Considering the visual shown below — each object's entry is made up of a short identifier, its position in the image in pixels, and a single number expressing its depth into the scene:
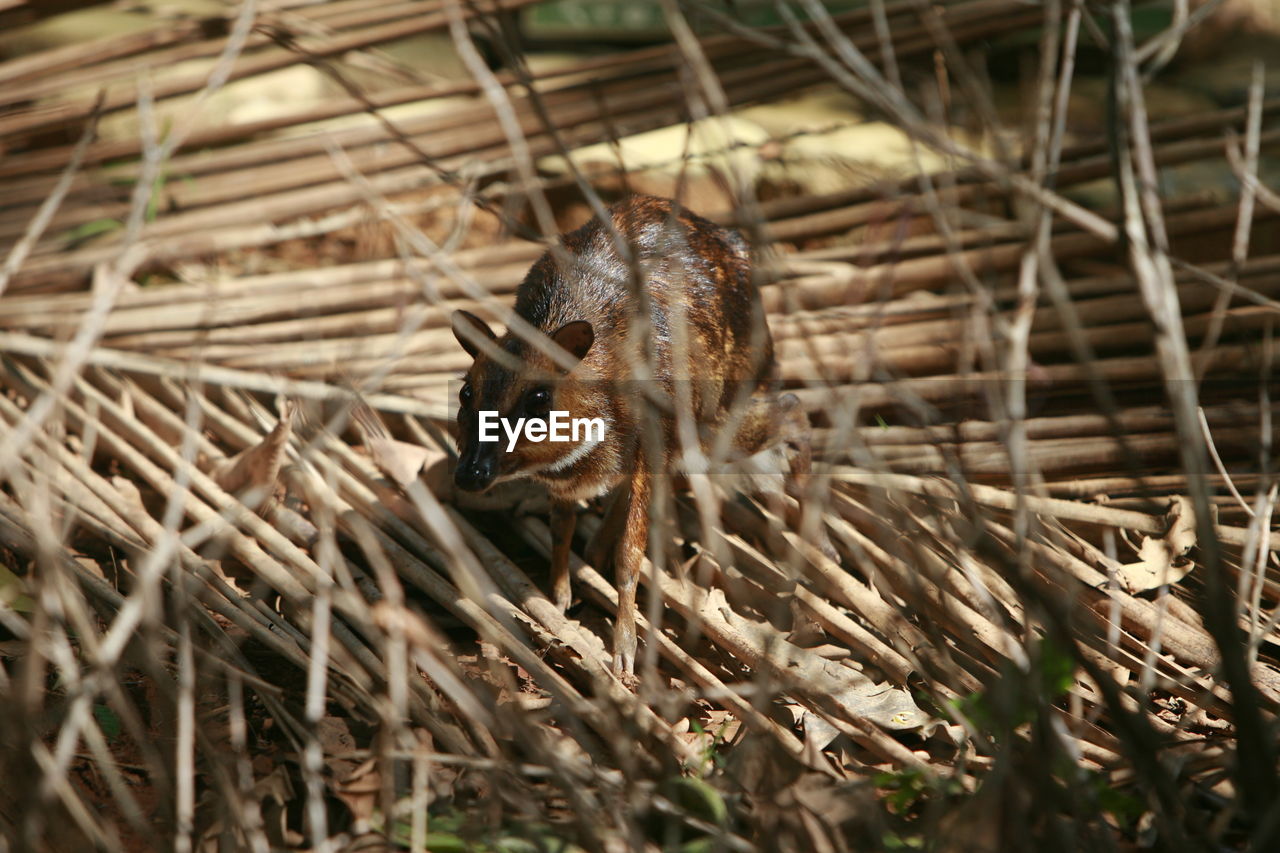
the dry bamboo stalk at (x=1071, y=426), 4.51
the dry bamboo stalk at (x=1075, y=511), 4.04
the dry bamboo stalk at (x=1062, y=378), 4.76
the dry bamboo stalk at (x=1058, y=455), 4.41
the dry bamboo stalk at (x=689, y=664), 3.20
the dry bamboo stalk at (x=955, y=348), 4.95
